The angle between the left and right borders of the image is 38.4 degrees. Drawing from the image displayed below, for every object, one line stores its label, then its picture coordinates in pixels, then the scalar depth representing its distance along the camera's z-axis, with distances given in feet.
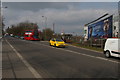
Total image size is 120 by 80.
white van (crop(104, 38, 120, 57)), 44.25
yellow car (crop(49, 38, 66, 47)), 90.04
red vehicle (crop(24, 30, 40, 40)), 178.33
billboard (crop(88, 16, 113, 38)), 87.90
